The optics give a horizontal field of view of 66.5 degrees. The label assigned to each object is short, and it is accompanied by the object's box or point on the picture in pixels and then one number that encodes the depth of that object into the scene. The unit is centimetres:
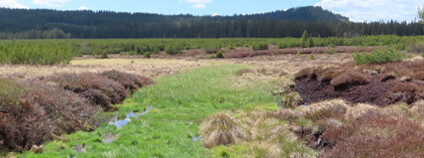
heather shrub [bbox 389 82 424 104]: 1153
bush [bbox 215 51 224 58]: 6832
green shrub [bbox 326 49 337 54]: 5666
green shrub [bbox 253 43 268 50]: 8344
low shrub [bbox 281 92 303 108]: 1491
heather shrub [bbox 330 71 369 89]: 1561
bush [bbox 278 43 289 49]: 8451
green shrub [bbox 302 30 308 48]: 8421
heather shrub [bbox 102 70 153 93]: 1942
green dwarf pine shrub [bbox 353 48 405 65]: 2009
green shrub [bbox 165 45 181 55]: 8581
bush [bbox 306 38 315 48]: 8172
